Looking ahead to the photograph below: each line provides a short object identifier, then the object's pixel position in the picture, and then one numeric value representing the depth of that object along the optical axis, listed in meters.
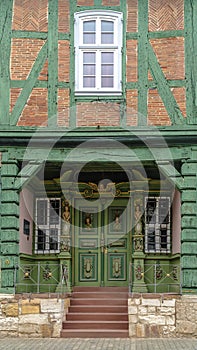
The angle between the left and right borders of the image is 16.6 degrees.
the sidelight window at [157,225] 15.68
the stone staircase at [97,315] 13.45
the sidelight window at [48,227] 15.84
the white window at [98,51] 14.12
